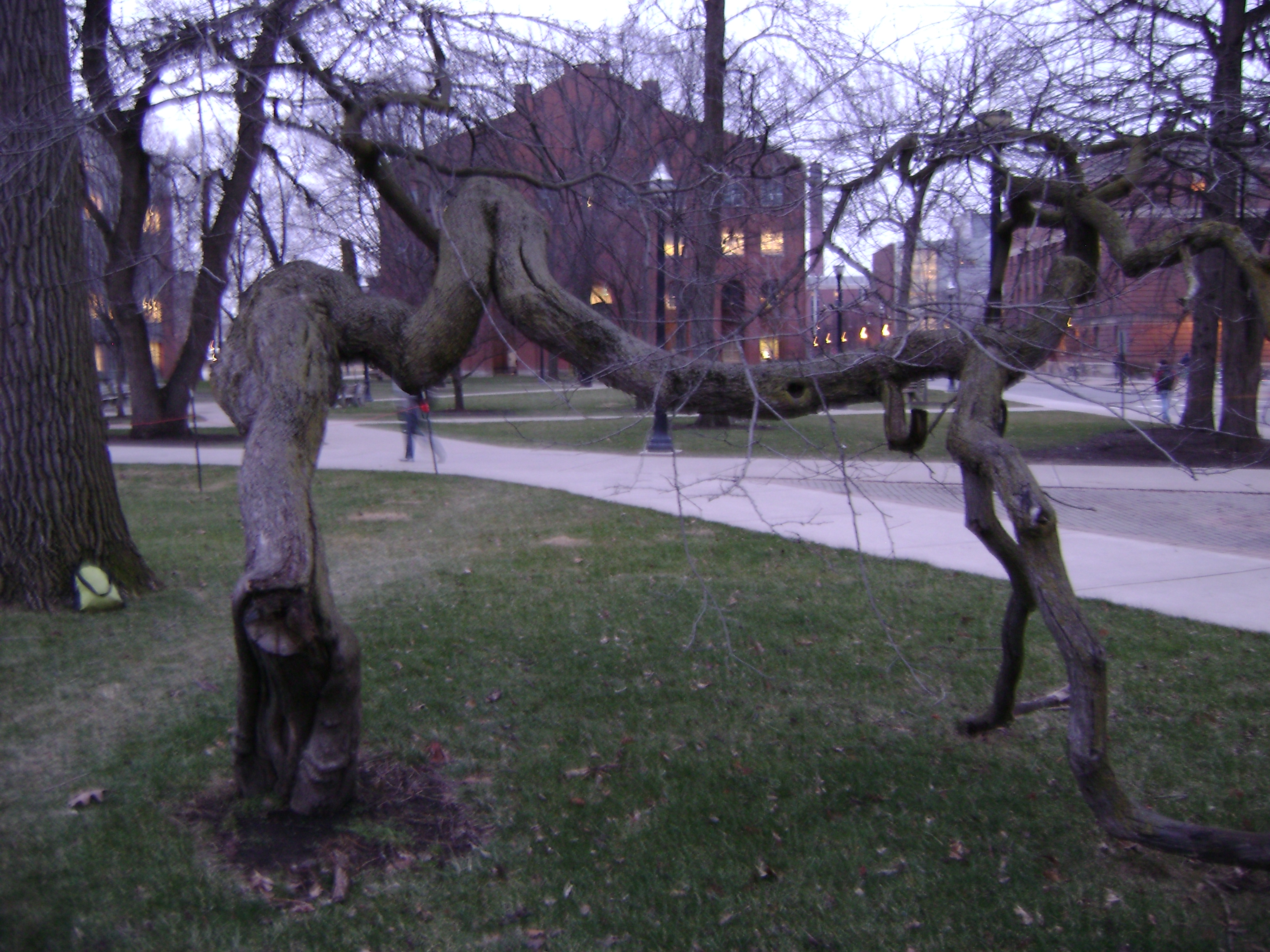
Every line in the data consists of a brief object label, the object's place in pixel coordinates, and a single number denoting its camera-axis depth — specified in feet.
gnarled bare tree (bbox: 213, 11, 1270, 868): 10.83
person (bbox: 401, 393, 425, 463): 53.16
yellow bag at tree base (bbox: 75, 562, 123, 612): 23.61
